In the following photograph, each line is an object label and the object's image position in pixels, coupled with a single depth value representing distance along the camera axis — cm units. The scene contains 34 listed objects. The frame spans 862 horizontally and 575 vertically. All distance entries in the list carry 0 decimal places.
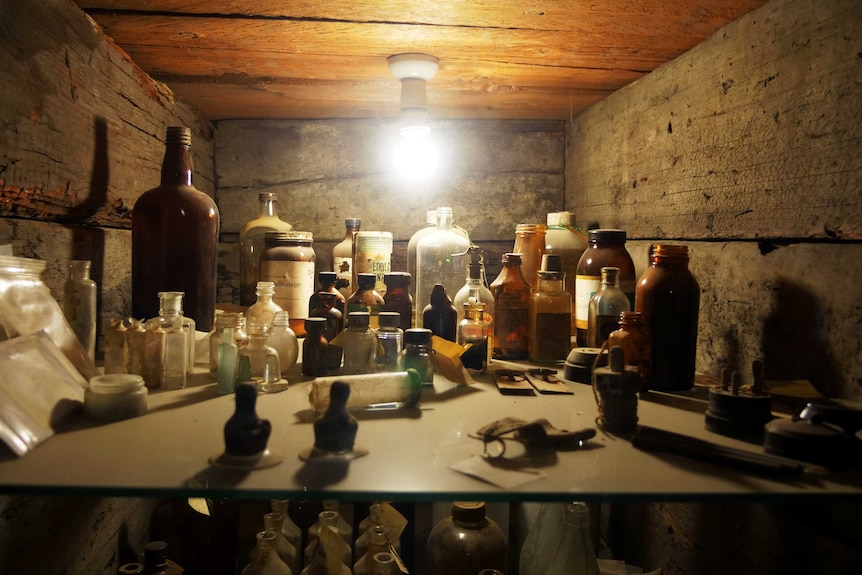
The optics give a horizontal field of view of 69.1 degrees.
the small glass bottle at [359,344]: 114
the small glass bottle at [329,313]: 129
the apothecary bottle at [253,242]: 185
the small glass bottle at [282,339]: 119
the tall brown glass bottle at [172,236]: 131
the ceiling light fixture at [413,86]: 148
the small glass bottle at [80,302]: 111
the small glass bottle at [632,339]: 109
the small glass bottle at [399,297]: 136
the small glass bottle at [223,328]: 113
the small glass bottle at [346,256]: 164
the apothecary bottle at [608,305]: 123
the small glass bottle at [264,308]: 126
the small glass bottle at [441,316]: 129
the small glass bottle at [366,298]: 132
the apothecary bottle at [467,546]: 123
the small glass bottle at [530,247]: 161
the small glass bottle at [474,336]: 123
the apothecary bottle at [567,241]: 163
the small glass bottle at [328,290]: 132
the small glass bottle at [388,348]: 114
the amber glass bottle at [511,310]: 136
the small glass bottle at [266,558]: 122
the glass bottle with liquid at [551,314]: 131
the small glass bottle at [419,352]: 108
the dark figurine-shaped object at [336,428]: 75
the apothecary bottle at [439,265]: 161
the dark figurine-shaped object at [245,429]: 72
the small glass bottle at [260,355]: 108
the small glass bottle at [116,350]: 107
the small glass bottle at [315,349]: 115
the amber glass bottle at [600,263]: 133
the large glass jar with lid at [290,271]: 153
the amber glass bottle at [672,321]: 112
